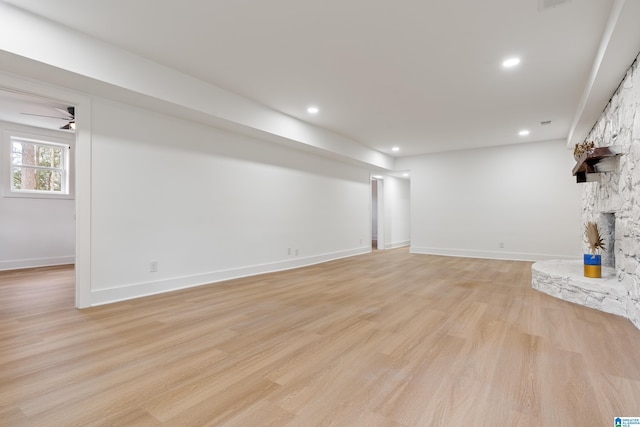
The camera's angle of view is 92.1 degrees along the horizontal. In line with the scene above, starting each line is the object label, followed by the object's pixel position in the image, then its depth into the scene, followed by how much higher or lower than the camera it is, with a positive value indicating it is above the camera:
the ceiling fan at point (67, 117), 4.58 +1.56
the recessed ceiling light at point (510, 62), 3.23 +1.63
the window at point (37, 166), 5.45 +0.90
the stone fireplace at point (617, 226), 2.77 -0.11
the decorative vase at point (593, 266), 3.45 -0.57
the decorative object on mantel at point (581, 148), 3.80 +0.87
